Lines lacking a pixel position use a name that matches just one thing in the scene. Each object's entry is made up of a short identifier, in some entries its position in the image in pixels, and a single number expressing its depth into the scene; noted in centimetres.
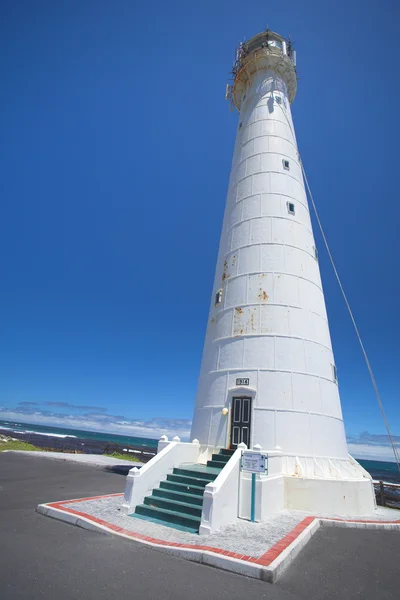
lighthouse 791
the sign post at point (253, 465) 760
